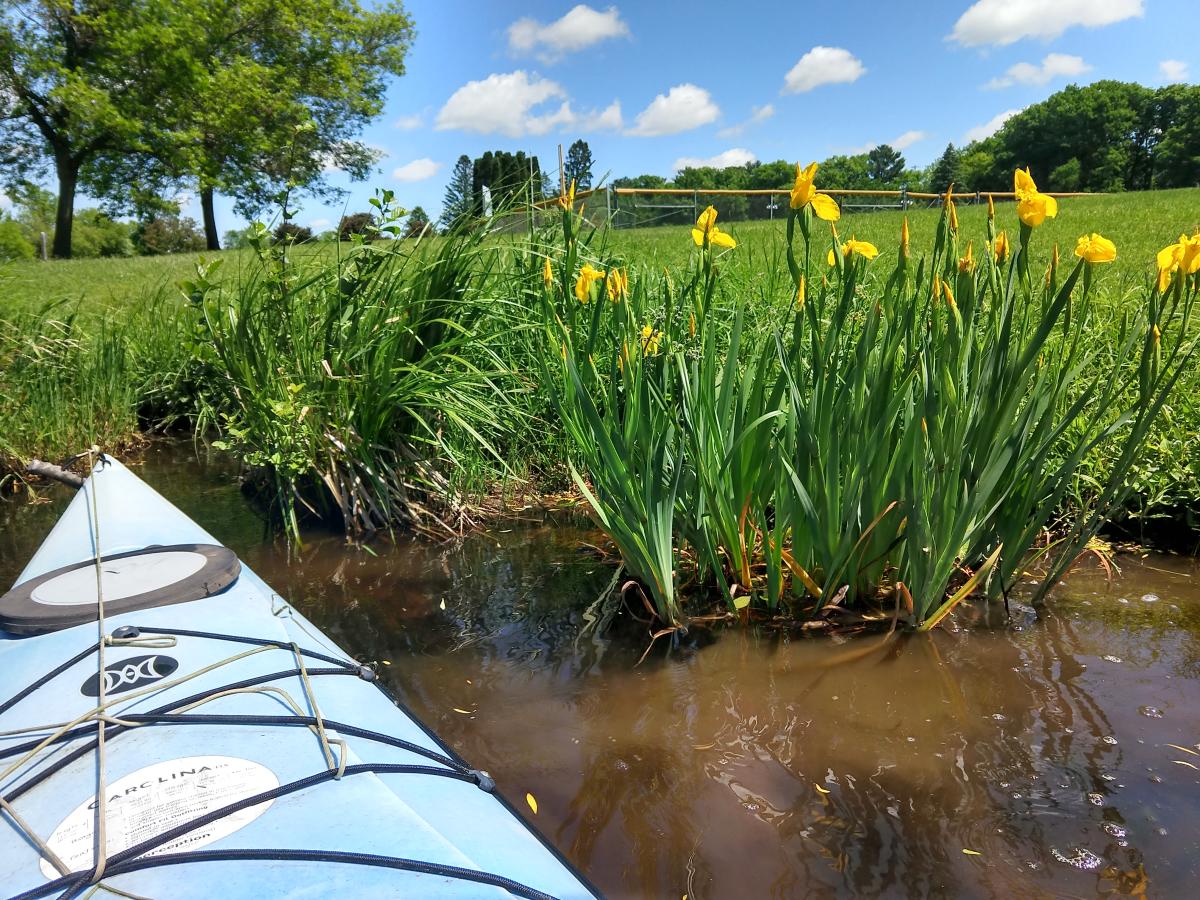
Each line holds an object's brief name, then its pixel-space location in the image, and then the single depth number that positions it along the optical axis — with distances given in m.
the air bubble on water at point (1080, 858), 1.53
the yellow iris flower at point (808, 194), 1.82
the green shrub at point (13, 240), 39.44
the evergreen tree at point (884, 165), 86.38
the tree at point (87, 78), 19.97
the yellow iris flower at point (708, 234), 2.08
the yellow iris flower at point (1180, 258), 1.76
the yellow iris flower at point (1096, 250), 1.78
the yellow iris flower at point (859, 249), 1.94
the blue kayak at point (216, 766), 1.19
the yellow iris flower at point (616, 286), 2.29
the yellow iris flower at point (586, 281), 2.42
